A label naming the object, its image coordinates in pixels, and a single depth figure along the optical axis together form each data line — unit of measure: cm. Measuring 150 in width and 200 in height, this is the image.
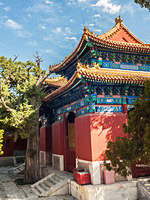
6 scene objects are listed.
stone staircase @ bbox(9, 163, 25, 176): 1480
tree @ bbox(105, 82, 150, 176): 639
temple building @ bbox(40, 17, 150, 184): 895
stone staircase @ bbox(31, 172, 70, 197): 952
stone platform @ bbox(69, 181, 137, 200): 813
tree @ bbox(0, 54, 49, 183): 1049
